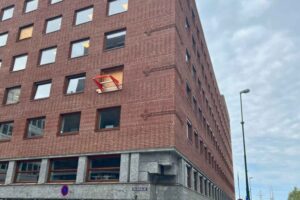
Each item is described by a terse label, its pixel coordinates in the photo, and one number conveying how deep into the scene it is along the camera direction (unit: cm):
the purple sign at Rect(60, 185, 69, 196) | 1426
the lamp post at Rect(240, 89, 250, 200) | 2167
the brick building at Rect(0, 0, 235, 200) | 1595
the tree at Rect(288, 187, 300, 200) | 8716
